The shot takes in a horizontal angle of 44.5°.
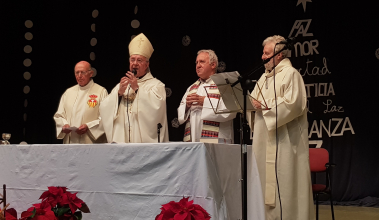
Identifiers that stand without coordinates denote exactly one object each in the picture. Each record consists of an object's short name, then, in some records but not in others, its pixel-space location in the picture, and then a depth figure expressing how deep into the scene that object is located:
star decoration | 6.06
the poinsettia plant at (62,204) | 2.02
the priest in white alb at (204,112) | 4.17
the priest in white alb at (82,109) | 4.85
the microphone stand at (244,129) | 2.79
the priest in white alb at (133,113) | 4.25
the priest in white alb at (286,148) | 3.83
